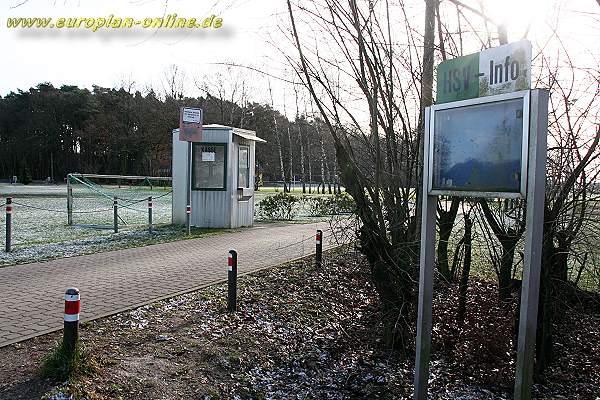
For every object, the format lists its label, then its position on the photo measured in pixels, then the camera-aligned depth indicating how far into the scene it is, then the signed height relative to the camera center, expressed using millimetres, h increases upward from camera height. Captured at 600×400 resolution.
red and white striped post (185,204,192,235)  13961 -1101
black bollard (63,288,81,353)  4441 -1261
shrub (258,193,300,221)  20086 -1171
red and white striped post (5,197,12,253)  10875 -1273
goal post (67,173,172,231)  16922 -1097
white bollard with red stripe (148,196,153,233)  14594 -1194
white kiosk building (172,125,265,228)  15617 -47
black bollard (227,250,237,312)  6793 -1382
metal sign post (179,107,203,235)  13852 +1239
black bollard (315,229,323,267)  9883 -1382
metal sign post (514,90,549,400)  3123 -356
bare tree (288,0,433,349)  5496 +163
